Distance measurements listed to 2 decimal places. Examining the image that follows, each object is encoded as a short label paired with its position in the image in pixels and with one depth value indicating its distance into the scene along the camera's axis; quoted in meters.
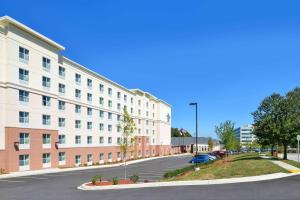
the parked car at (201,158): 31.02
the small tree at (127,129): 20.91
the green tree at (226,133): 34.47
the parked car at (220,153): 43.10
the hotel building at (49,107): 26.36
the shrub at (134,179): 15.66
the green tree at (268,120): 25.05
